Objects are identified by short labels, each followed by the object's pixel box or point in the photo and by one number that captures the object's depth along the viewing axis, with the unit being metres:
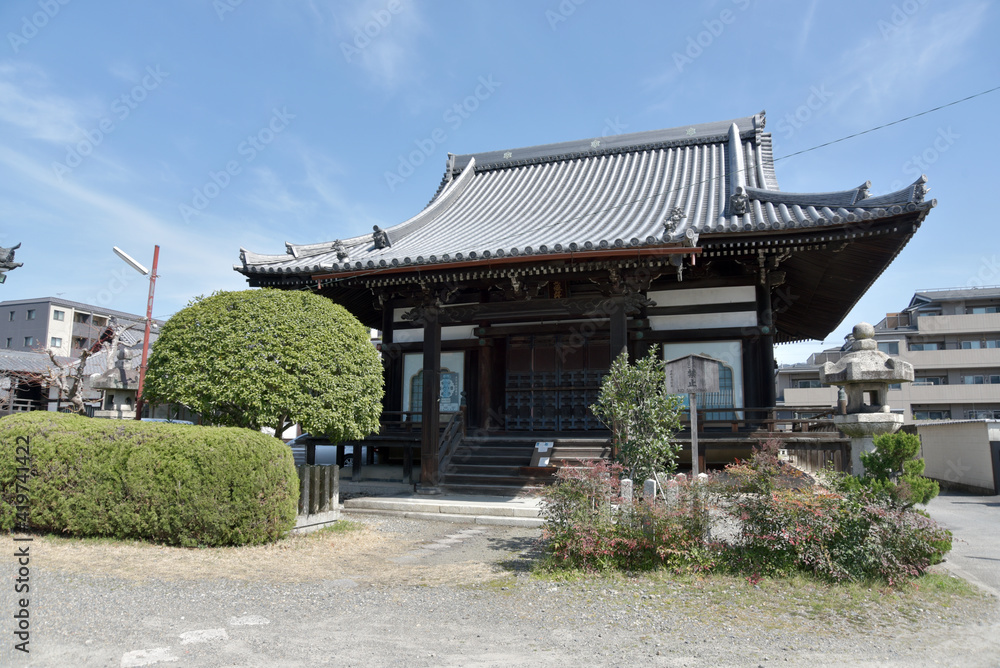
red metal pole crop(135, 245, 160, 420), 16.62
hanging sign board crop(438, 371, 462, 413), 15.40
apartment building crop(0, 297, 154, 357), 50.16
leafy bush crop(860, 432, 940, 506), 6.52
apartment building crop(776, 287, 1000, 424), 38.69
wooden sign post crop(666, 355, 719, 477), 8.47
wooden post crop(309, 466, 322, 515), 9.48
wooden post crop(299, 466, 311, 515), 9.23
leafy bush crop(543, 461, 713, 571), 6.59
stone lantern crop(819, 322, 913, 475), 8.46
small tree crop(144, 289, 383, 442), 8.70
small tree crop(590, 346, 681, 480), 7.82
